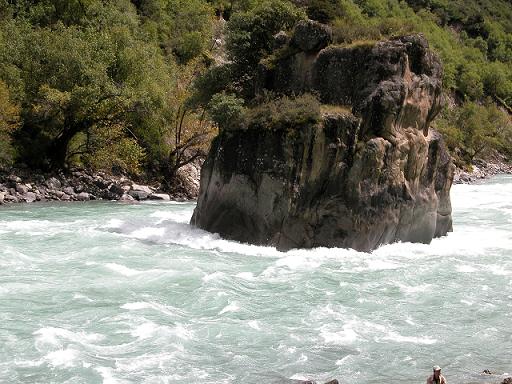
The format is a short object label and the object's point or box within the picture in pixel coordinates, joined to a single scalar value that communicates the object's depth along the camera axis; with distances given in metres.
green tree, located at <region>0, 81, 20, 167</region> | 38.41
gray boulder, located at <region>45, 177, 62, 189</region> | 40.50
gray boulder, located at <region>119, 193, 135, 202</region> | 41.31
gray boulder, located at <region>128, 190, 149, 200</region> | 42.12
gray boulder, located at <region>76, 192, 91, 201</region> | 40.22
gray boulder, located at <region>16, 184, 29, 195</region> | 38.55
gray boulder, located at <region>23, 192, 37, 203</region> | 37.94
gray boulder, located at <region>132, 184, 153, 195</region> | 43.03
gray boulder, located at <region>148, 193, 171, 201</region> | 42.84
